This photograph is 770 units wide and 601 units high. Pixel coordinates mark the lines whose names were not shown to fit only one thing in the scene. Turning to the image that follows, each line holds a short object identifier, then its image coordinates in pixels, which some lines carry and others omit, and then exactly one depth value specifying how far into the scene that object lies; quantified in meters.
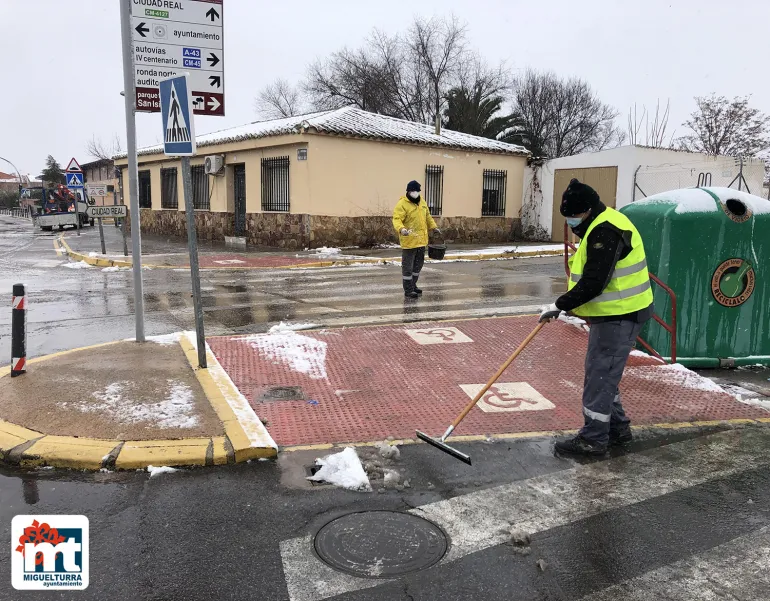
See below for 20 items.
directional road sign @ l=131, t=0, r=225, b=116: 5.70
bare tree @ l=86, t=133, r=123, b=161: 72.14
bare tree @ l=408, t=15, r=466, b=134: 46.22
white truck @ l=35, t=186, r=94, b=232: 35.88
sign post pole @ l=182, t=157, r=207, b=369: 5.44
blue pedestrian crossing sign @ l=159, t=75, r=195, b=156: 5.27
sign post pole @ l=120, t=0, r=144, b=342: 5.98
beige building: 19.50
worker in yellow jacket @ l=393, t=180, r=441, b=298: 10.02
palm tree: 41.91
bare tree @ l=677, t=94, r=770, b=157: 35.44
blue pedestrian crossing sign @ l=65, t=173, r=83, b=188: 20.31
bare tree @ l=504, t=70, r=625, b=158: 51.62
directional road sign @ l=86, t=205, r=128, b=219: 13.77
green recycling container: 6.21
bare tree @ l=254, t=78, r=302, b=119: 61.94
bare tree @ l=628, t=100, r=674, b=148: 27.83
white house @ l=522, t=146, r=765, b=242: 20.47
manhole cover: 2.95
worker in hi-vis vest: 4.10
